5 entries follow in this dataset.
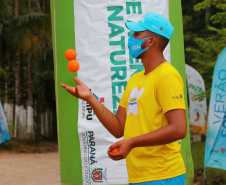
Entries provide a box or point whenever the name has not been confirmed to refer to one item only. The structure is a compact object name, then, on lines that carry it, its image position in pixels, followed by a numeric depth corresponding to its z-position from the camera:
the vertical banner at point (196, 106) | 15.80
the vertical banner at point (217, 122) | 8.74
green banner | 6.60
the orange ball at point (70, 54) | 5.75
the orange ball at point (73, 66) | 5.88
